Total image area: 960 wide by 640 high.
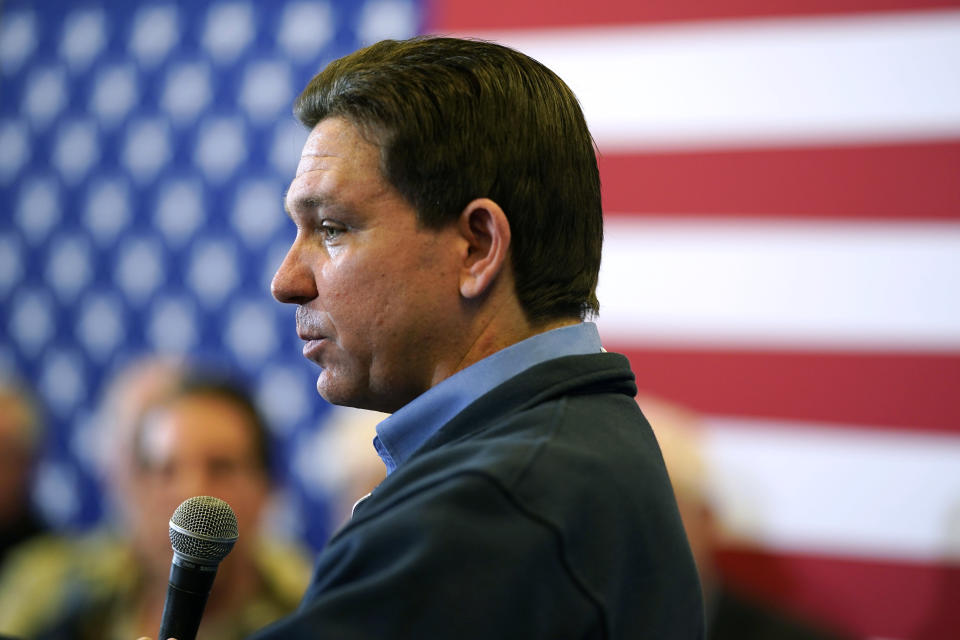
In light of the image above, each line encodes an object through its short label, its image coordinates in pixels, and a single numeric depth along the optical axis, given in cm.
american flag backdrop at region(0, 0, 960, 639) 530
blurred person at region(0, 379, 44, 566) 603
